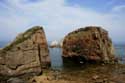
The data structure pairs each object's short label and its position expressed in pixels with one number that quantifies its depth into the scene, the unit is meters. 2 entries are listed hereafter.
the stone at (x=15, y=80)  12.25
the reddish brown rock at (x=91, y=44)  23.37
